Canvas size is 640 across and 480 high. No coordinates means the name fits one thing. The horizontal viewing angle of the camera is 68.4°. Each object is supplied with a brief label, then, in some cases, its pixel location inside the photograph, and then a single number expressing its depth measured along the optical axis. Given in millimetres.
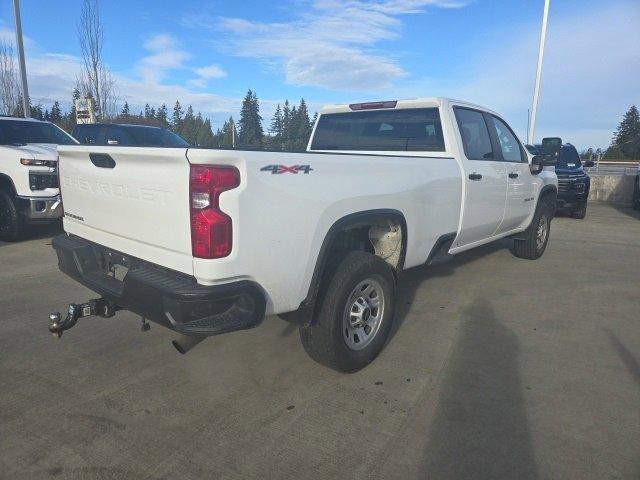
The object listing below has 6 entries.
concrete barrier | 15047
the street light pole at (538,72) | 16159
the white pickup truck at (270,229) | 2311
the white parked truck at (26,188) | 6582
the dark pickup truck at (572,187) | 10680
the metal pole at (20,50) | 12773
